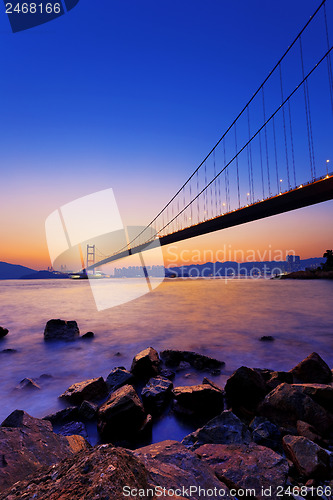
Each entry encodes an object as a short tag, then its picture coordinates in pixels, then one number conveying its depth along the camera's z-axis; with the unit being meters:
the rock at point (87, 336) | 5.87
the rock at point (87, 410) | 2.28
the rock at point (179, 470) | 1.06
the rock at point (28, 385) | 3.18
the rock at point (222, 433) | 1.70
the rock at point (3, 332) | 6.30
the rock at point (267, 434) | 1.68
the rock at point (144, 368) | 3.21
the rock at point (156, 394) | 2.44
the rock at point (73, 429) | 2.04
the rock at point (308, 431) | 1.69
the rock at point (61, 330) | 5.62
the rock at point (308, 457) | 1.33
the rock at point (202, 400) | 2.35
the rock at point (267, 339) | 5.32
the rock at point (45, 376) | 3.59
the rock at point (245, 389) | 2.38
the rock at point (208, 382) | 2.63
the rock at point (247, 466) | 1.23
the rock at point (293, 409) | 1.87
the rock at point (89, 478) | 0.72
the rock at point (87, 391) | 2.63
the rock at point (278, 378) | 2.57
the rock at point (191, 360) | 3.60
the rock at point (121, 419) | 2.02
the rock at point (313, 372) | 2.72
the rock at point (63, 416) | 2.26
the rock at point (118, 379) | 2.87
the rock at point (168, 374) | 3.24
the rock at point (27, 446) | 1.17
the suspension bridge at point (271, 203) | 17.21
